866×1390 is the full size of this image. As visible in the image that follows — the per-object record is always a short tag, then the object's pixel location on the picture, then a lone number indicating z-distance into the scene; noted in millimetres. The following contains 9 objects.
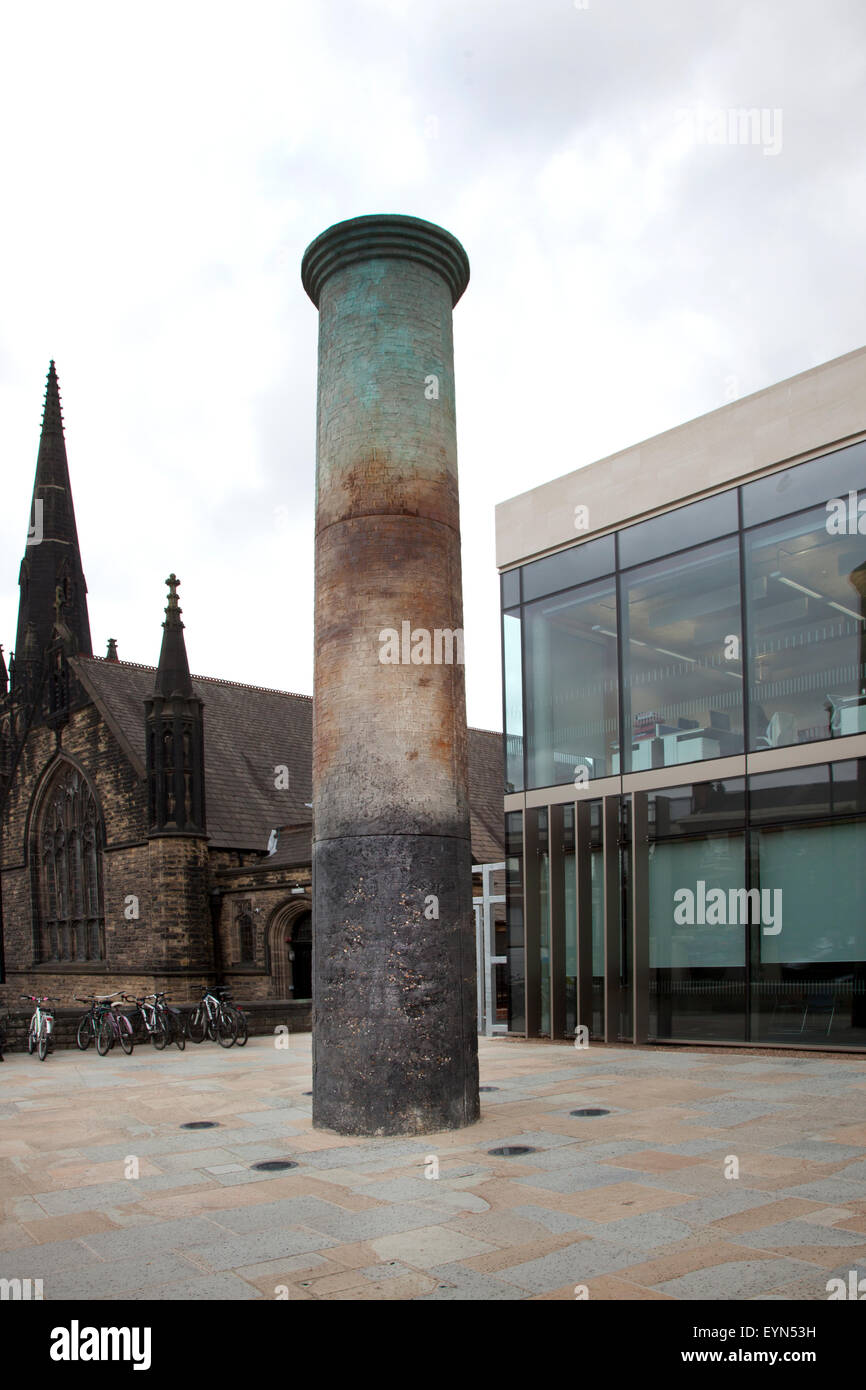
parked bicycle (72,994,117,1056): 18062
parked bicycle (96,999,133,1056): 17500
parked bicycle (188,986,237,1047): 18719
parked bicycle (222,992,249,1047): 18594
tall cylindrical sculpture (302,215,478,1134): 8977
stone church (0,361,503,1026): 29234
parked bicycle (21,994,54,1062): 16891
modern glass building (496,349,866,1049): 13938
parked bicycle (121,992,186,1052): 18391
